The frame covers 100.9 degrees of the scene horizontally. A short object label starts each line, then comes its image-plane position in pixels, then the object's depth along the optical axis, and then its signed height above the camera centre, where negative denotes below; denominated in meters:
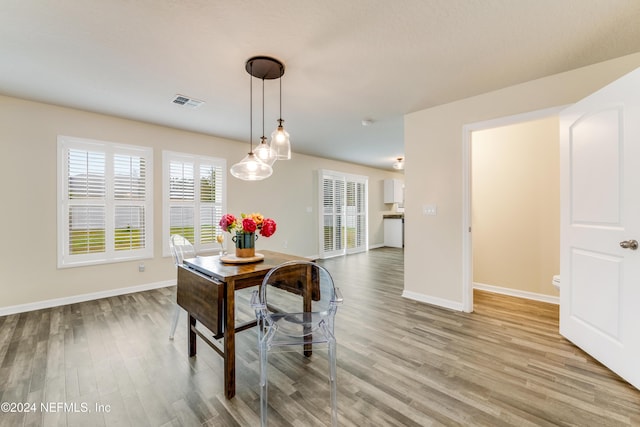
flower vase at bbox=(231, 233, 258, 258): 2.12 -0.25
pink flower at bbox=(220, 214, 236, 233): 2.08 -0.08
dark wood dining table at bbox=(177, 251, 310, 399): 1.63 -0.55
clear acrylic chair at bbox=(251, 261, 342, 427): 1.49 -0.71
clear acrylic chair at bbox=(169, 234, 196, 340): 2.34 -0.37
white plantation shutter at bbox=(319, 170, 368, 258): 6.27 +0.00
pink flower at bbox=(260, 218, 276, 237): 2.10 -0.12
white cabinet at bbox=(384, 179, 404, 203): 7.78 +0.69
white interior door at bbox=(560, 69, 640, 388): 1.71 -0.08
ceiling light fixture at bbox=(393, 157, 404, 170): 6.08 +1.20
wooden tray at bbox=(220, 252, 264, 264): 2.01 -0.36
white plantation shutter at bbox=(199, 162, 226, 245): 4.34 +0.21
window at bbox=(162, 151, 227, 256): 3.98 +0.25
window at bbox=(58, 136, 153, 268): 3.23 +0.14
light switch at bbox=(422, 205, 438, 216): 3.18 +0.04
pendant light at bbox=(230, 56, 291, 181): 2.17 +0.55
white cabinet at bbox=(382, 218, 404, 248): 7.61 -0.55
